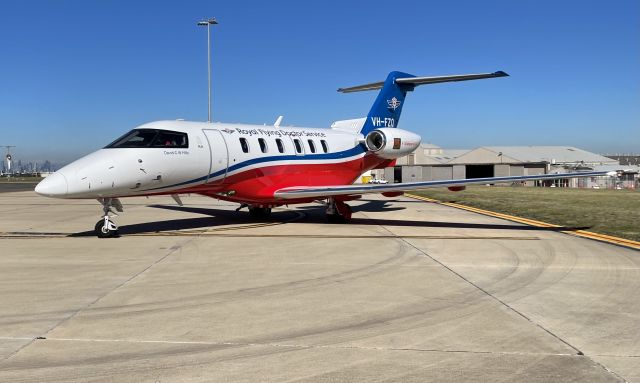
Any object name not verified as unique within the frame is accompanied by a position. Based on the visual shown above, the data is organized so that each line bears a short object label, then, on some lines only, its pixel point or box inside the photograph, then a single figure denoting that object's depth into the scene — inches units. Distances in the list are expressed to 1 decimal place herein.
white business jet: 459.5
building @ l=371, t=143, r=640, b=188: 2945.4
